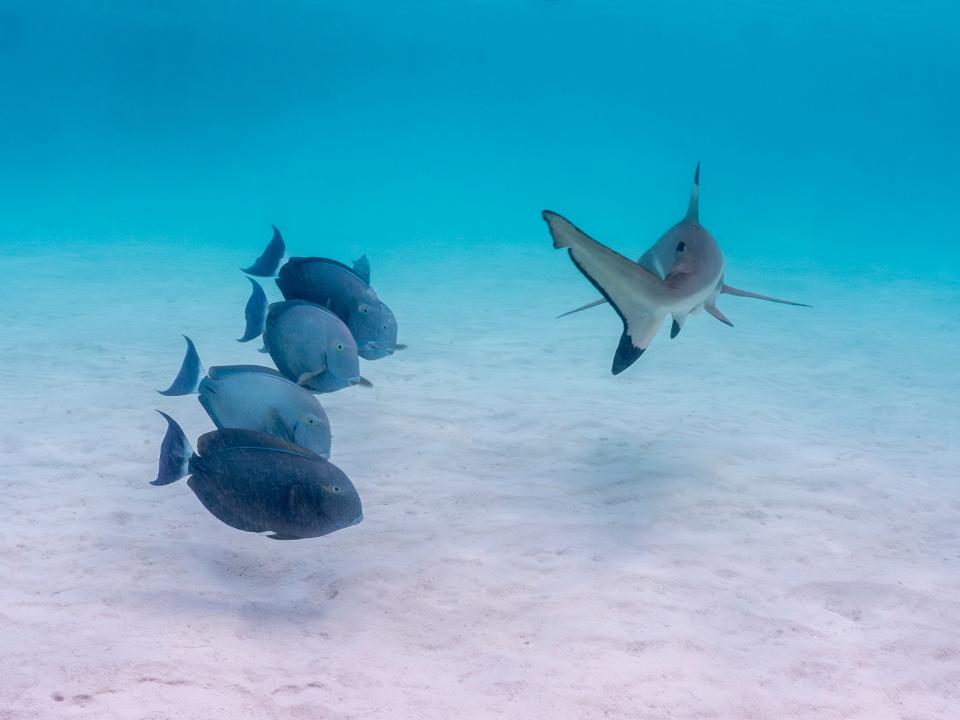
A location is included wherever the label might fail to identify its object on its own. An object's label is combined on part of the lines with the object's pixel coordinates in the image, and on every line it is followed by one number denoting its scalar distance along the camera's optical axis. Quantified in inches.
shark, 95.7
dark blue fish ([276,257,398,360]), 149.8
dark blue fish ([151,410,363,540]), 95.8
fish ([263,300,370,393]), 133.9
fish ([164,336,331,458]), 115.4
